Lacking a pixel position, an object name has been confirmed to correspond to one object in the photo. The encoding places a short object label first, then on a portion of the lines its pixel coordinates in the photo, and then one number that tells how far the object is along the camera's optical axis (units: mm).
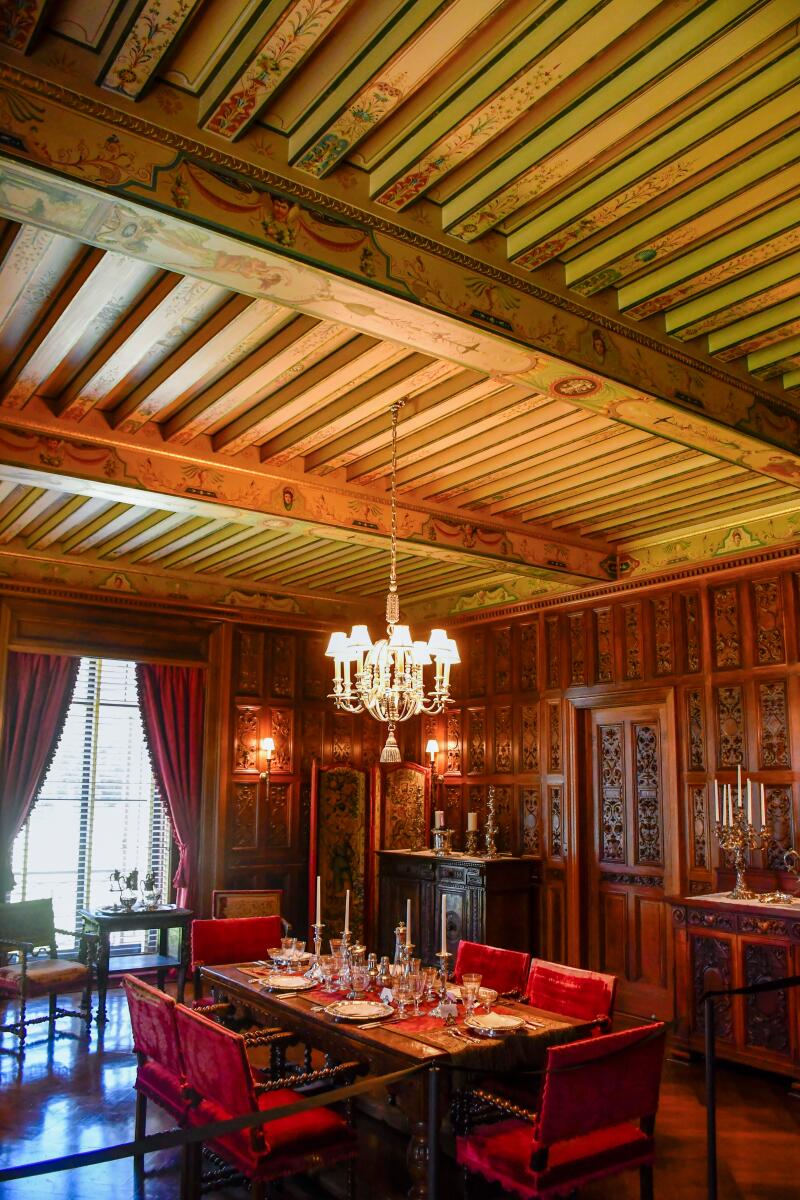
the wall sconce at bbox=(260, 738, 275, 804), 9055
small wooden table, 7305
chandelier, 5164
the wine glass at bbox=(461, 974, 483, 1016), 4438
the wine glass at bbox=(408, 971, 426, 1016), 4496
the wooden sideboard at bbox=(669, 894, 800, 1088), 5754
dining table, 3791
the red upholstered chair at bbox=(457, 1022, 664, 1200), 3398
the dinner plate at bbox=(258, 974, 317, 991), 4910
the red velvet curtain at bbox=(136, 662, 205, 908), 9047
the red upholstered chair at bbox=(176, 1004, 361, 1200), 3561
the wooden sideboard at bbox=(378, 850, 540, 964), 7859
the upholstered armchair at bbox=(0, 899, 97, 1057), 6582
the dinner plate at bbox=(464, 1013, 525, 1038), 4086
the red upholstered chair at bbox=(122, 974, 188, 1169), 4070
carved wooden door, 7199
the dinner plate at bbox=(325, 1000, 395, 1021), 4297
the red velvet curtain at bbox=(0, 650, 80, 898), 8289
